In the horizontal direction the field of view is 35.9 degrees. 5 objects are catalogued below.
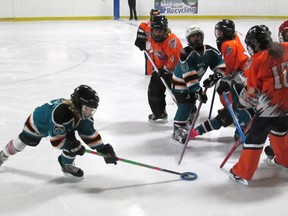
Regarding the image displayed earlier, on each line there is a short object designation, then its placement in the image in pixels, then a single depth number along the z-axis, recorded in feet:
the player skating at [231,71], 10.82
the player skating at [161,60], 11.88
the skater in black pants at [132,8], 39.50
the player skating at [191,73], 10.37
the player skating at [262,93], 7.93
